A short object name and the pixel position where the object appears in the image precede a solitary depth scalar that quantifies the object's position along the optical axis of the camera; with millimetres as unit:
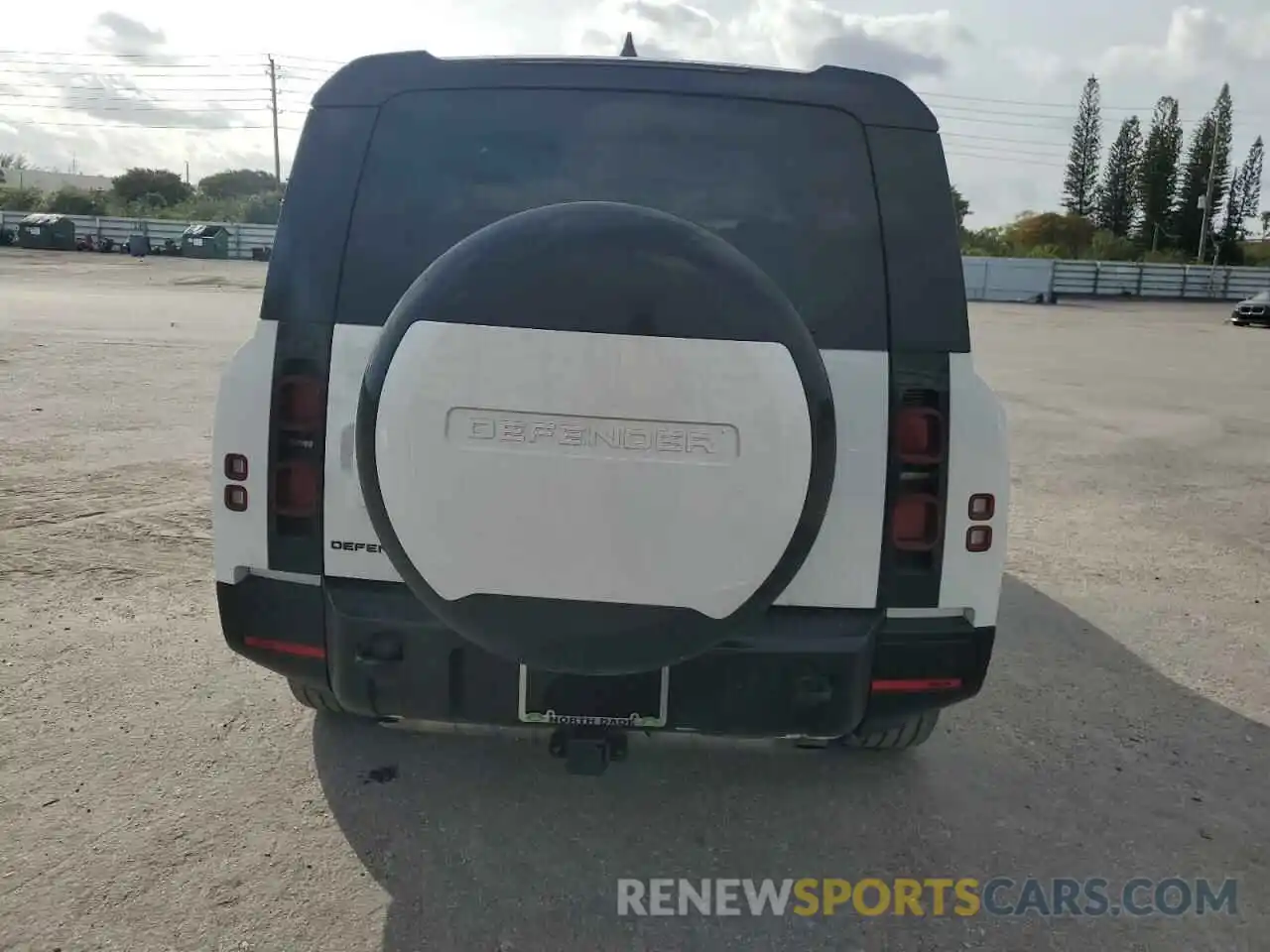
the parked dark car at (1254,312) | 32656
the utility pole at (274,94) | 73544
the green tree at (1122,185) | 81250
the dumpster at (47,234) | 49031
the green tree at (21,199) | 68875
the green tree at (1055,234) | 76688
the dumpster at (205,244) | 50125
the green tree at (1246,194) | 86812
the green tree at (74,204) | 67188
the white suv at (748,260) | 2570
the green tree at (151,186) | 77938
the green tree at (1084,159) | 80500
